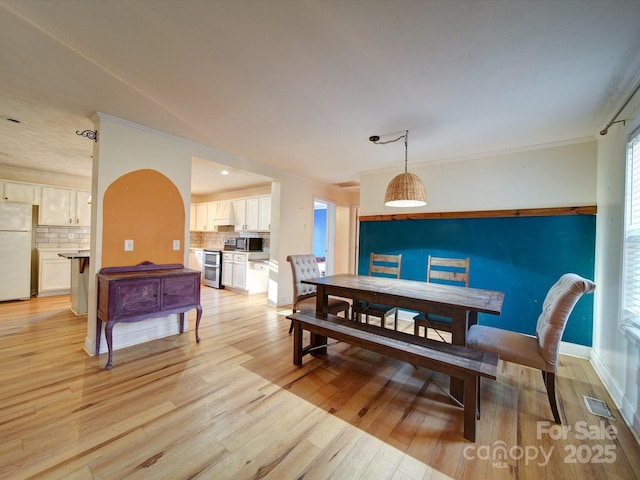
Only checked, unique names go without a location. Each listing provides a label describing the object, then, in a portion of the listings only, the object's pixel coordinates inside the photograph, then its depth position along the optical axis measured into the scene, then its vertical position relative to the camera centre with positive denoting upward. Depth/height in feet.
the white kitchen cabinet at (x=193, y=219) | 24.38 +1.68
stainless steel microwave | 19.17 -0.40
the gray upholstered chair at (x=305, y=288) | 10.12 -2.05
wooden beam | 9.45 +1.36
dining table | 6.59 -1.48
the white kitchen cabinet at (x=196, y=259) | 21.81 -1.85
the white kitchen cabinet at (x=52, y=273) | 15.62 -2.49
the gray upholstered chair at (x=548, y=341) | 5.64 -2.37
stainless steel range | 19.94 -2.36
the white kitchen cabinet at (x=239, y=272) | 18.15 -2.35
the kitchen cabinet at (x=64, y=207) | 16.03 +1.64
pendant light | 8.03 +1.63
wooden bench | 5.30 -2.51
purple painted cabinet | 7.89 -1.91
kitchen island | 12.10 -2.34
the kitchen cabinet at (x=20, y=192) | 14.76 +2.31
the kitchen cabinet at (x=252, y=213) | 18.69 +1.87
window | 6.36 +0.31
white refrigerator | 13.88 -1.04
